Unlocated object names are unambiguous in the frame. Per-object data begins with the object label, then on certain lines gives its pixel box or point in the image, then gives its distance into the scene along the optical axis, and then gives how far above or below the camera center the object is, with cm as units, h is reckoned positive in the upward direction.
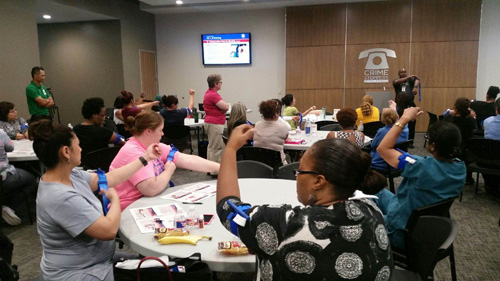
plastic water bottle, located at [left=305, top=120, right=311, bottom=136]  532 -67
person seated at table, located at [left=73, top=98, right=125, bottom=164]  430 -51
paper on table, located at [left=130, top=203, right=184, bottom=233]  200 -74
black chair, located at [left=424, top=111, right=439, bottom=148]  752 -76
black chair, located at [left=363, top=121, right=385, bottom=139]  593 -75
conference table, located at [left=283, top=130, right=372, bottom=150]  455 -76
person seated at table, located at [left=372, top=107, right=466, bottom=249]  229 -60
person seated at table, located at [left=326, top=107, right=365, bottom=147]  420 -52
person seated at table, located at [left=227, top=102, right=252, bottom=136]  525 -43
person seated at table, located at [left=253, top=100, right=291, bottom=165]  437 -56
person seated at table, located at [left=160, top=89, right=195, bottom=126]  648 -50
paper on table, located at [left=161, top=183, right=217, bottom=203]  246 -75
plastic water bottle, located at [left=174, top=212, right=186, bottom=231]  191 -70
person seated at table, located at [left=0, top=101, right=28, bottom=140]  499 -52
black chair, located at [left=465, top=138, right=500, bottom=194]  445 -92
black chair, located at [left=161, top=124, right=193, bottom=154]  637 -90
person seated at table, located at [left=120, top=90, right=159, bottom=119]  564 -35
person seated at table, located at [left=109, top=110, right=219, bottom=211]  246 -56
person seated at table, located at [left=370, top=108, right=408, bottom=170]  437 -60
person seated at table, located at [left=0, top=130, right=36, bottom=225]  393 -103
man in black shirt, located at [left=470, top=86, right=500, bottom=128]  637 -49
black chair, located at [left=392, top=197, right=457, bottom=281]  211 -81
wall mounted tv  1127 +101
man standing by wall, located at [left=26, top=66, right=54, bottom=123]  625 -18
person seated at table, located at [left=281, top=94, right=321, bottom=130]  715 -51
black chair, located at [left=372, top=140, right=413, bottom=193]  438 -106
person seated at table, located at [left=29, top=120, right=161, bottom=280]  167 -60
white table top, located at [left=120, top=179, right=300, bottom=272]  162 -75
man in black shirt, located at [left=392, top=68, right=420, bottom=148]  930 -12
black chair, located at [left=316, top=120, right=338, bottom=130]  658 -74
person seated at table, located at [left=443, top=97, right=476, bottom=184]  526 -57
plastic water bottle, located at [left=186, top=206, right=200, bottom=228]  195 -71
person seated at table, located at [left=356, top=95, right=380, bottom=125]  605 -53
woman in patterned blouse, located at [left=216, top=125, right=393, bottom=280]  111 -43
